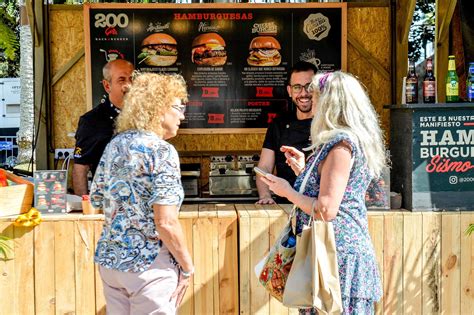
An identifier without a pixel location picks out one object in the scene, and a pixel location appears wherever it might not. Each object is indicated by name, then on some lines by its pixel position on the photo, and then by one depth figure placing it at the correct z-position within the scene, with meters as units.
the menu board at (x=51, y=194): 3.96
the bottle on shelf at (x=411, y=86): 4.20
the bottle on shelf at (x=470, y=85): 4.13
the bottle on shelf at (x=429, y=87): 4.13
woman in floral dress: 2.58
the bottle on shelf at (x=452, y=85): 4.26
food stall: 3.88
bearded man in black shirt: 4.43
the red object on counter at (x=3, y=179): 3.98
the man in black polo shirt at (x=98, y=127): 4.58
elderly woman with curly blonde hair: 2.53
